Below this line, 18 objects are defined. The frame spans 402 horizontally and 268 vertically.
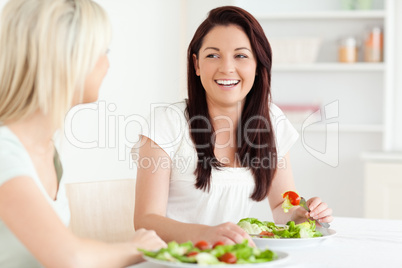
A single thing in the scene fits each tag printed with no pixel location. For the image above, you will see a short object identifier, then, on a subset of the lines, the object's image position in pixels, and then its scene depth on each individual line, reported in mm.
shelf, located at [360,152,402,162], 3634
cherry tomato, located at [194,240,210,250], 1833
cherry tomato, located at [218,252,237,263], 1764
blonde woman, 1800
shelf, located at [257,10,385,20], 3836
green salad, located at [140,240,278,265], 1765
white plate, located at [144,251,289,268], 1746
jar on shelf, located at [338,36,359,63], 3867
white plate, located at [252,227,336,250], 1986
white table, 1908
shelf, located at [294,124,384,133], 3855
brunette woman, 2352
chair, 2348
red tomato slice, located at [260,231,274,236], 2045
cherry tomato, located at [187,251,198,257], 1781
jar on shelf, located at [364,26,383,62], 3818
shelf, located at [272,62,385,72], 3824
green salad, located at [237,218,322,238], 2032
